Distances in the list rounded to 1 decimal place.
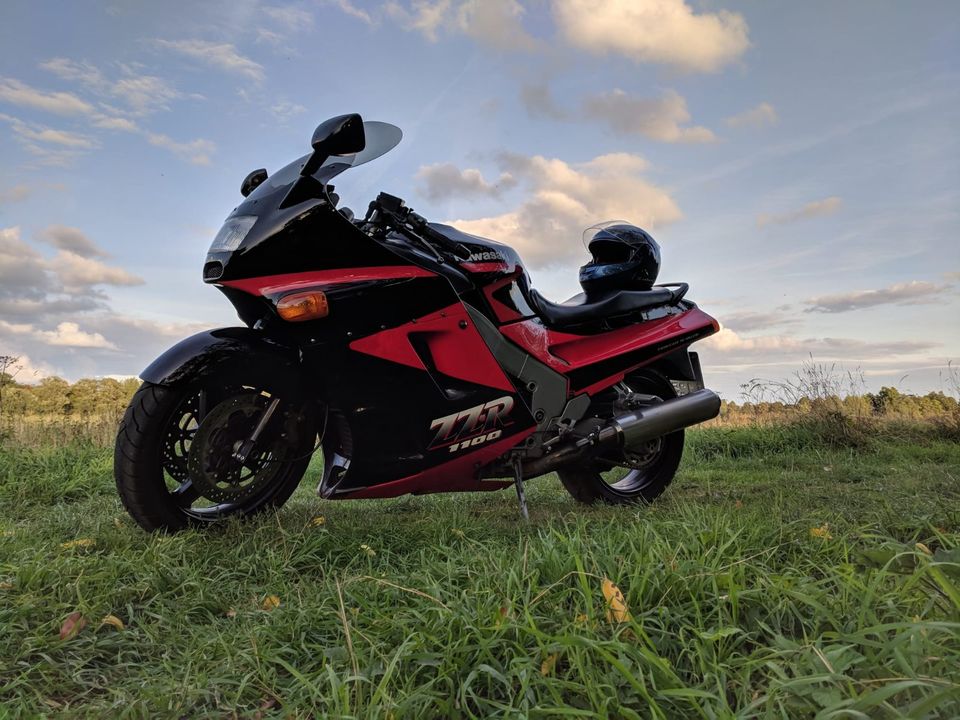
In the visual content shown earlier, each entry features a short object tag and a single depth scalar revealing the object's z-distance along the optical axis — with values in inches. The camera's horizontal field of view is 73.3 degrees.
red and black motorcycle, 105.0
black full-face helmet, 163.2
